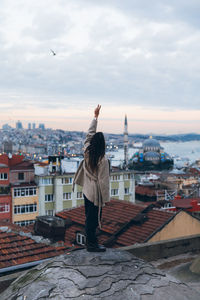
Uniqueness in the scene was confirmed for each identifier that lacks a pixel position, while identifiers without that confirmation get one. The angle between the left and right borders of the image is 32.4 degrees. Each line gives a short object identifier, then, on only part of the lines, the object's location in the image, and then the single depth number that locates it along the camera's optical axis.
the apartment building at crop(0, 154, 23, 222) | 35.44
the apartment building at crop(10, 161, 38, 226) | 36.25
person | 6.36
